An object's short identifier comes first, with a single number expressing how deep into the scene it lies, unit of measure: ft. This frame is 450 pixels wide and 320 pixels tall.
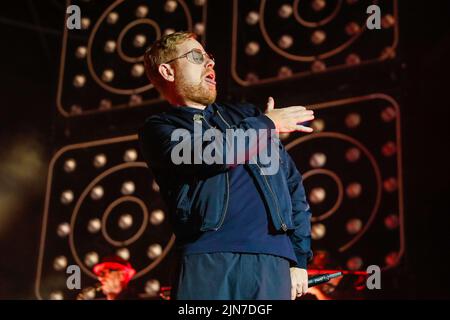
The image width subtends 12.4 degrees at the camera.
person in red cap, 27.87
